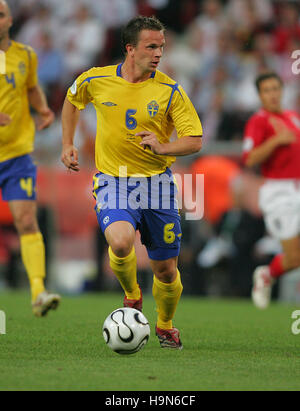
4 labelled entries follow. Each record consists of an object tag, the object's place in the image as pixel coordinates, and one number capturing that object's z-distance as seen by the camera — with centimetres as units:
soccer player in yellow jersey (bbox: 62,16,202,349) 1247
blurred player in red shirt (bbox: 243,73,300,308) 1992
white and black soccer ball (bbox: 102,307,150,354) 1141
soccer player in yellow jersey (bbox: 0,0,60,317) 1636
